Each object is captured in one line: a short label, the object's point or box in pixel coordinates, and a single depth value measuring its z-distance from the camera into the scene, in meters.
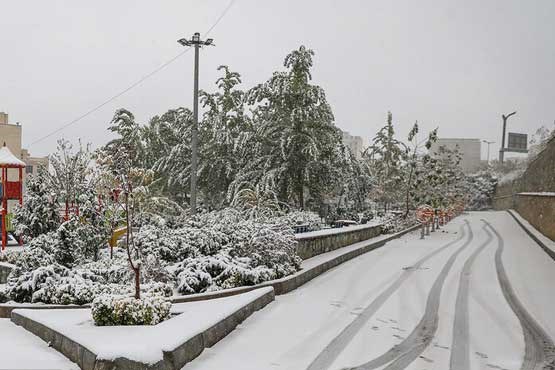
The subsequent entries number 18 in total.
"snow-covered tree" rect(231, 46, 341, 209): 27.73
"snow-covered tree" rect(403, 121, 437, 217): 36.25
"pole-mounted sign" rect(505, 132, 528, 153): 92.19
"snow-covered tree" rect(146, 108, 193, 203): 32.56
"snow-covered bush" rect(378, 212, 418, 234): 30.23
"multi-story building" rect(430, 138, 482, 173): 130.12
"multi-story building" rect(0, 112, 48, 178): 43.78
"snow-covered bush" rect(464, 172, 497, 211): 79.62
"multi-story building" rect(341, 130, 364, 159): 188.45
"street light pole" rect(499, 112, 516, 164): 79.97
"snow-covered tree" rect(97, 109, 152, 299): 8.60
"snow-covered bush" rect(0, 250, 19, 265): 14.97
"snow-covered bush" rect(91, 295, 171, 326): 7.39
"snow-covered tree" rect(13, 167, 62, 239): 15.75
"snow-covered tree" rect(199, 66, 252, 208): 30.81
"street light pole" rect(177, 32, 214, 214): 17.95
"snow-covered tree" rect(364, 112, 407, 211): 43.59
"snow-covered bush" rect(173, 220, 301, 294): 10.70
